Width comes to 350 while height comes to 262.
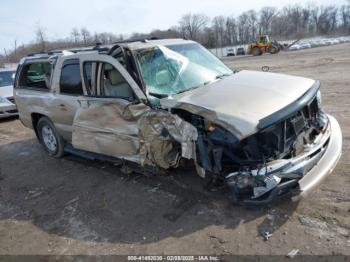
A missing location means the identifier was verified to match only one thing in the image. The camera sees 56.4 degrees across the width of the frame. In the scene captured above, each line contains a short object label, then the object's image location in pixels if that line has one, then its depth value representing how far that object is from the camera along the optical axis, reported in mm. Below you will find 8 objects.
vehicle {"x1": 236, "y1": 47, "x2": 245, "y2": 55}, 54219
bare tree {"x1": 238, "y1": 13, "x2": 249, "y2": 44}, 107250
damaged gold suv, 3307
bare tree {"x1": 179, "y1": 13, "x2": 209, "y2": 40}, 99425
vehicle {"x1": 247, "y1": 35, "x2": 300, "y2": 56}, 42281
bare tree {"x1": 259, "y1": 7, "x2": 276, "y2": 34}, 106812
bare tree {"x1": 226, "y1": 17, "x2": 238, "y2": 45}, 105662
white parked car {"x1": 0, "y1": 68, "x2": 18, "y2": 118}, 10141
